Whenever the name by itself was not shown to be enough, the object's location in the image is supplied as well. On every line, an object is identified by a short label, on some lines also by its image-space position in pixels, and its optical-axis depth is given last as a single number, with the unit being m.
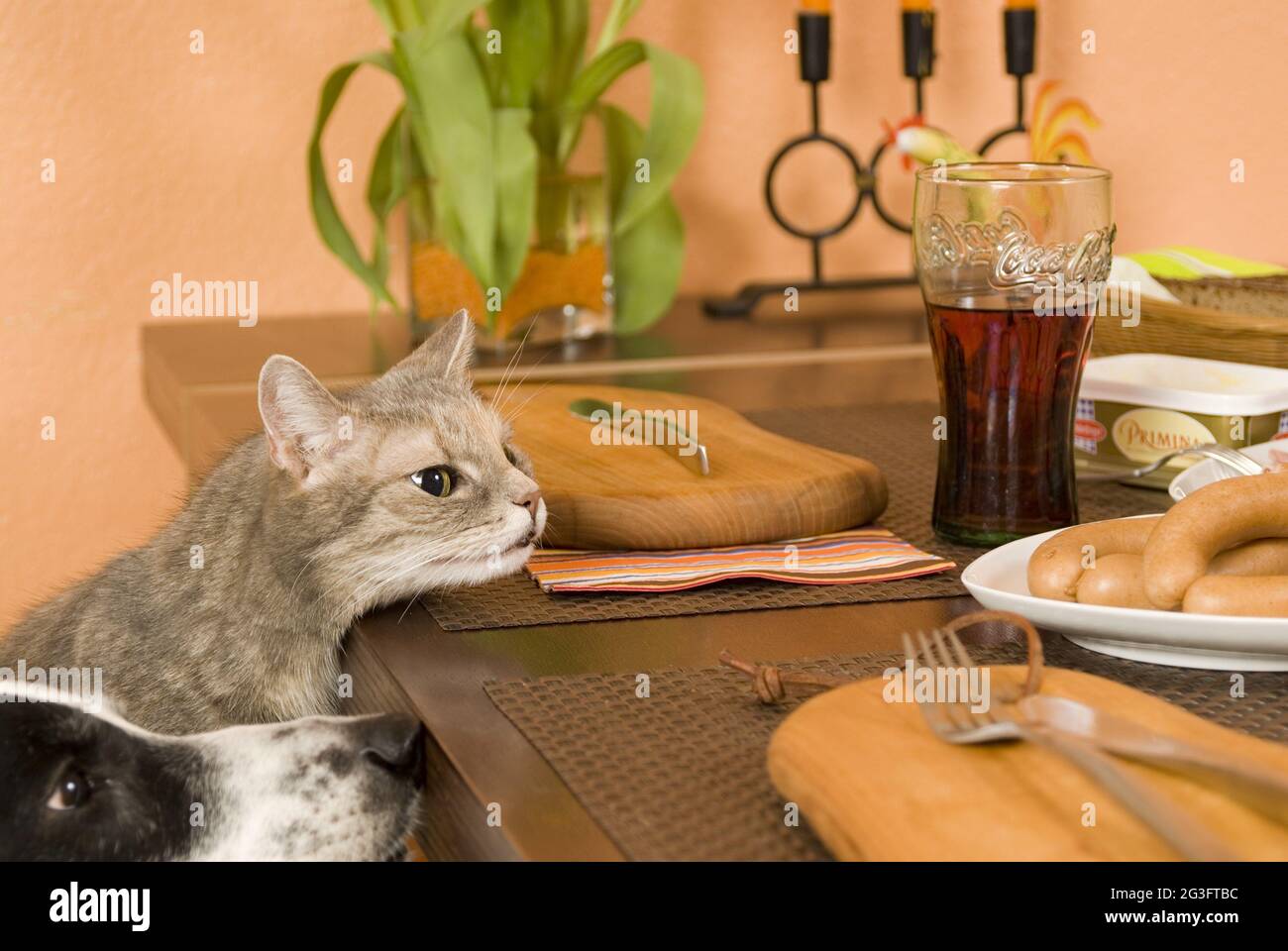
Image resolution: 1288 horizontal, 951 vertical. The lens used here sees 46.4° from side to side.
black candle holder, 2.35
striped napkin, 1.08
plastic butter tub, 1.24
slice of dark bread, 1.41
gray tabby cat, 1.04
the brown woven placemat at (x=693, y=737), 0.68
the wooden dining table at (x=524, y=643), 0.73
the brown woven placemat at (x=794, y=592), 1.03
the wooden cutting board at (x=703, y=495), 1.16
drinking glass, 1.08
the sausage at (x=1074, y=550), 0.91
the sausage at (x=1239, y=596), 0.84
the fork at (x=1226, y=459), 1.14
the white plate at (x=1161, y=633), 0.83
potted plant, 2.02
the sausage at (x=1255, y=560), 0.90
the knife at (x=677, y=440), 1.23
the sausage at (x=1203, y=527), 0.87
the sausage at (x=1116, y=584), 0.89
